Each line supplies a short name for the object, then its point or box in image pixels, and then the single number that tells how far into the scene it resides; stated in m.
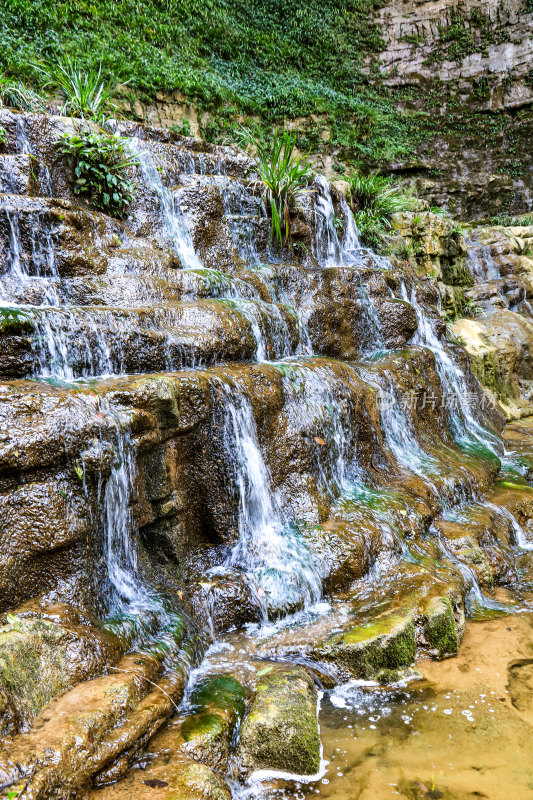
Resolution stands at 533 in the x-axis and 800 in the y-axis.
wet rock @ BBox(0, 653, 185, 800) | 1.99
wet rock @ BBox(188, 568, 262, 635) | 3.57
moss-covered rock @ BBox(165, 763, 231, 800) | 2.13
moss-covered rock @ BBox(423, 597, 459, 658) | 3.43
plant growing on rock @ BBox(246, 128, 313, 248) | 7.57
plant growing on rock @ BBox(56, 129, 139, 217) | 6.38
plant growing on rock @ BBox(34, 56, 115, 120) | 7.59
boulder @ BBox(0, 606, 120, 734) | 2.26
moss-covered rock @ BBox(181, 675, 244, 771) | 2.45
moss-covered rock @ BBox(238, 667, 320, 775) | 2.53
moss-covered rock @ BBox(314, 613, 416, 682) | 3.20
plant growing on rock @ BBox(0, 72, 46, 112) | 7.51
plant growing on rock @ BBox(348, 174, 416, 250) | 9.06
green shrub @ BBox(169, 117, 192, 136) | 11.63
